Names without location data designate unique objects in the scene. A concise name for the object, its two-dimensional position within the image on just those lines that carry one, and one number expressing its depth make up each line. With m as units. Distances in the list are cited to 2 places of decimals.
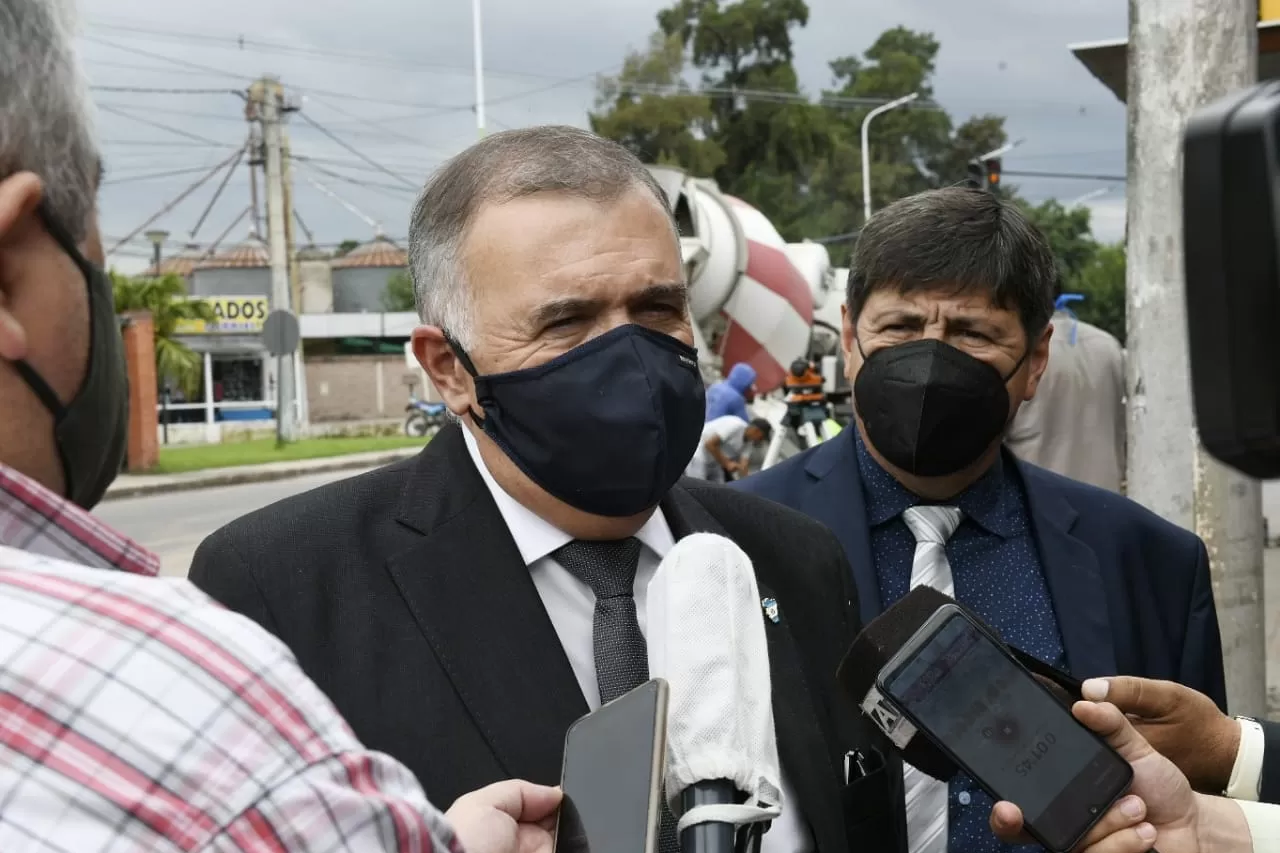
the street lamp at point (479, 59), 30.09
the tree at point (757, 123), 43.72
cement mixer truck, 9.98
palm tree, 23.69
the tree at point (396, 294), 57.06
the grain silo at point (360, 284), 57.84
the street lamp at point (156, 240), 36.31
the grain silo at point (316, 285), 57.84
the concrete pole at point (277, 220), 28.25
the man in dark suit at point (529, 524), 1.92
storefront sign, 44.59
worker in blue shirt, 9.52
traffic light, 16.91
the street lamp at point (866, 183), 43.72
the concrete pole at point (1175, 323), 3.67
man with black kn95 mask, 2.59
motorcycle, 35.09
